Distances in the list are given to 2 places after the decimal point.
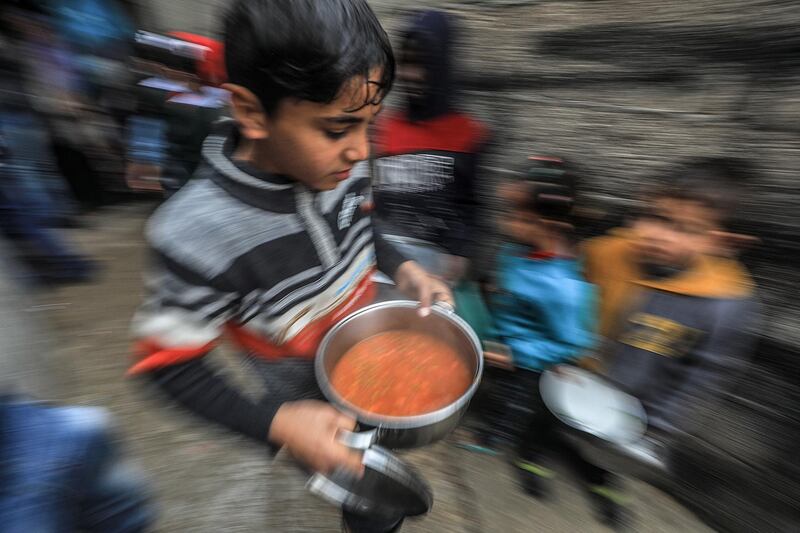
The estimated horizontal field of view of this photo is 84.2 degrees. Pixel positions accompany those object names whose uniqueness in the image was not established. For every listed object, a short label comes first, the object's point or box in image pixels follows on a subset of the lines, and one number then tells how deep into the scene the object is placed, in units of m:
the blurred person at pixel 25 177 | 2.73
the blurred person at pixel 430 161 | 2.05
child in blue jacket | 1.62
